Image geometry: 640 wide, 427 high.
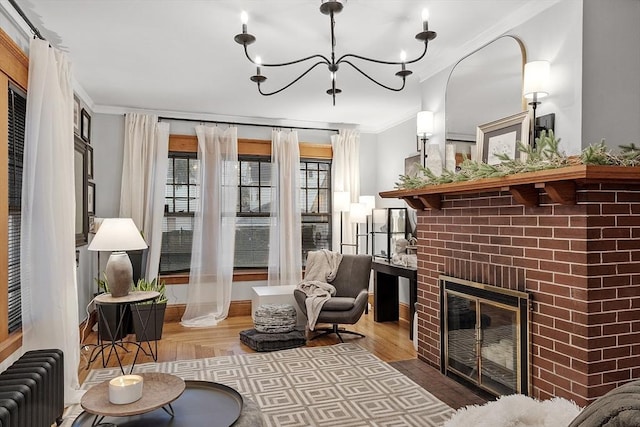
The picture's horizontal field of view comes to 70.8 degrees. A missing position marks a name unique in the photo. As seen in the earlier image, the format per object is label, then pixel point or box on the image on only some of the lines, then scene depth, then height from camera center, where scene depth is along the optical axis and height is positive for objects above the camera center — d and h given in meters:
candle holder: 2.18 -0.86
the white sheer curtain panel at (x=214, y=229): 5.70 -0.20
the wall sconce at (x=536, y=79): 2.65 +0.79
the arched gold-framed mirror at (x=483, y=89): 2.98 +0.90
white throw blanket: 4.59 -0.76
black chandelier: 2.20 +0.95
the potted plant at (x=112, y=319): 4.64 -1.10
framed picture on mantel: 2.85 +0.52
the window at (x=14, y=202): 3.05 +0.08
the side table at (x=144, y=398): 2.11 -0.92
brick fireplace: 2.37 -0.32
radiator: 2.06 -0.89
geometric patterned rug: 2.91 -1.32
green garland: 2.22 +0.29
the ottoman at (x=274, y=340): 4.38 -1.26
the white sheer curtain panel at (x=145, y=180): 5.44 +0.41
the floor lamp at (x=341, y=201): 5.96 +0.17
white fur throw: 1.61 -0.74
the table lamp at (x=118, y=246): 3.64 -0.26
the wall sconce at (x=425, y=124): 3.91 +0.78
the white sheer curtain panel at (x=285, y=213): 6.02 +0.01
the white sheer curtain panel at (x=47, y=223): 2.95 -0.07
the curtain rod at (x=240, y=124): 5.76 +1.21
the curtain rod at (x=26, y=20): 2.78 +1.29
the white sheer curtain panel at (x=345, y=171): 6.39 +0.60
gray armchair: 4.61 -0.90
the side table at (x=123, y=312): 3.68 -1.02
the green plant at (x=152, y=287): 4.60 -0.79
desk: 5.54 -1.03
